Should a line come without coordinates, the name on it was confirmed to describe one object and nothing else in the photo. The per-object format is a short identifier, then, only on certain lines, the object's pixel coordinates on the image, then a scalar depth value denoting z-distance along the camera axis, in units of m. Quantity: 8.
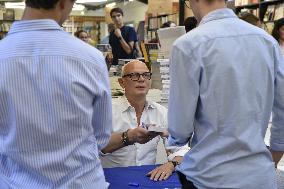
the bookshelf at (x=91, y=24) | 16.61
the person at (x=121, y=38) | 6.02
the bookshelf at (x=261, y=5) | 6.72
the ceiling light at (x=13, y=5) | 11.71
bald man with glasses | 2.62
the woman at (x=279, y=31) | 5.44
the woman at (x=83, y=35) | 6.58
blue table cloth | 1.94
